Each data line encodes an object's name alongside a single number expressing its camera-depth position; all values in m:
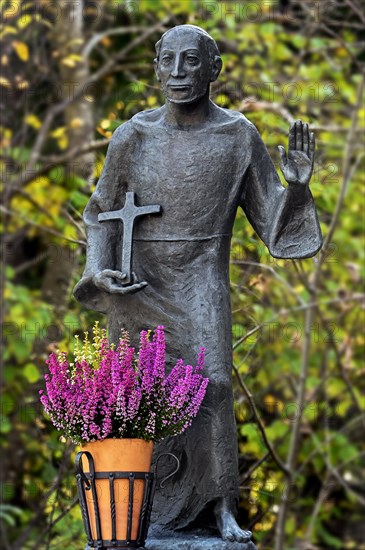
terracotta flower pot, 8.14
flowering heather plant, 8.18
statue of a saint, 8.70
